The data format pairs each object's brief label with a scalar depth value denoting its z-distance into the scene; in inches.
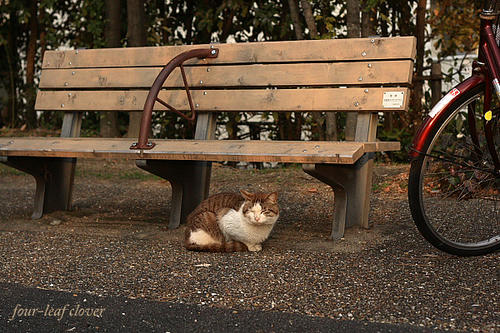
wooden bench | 150.6
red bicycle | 125.5
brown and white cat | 145.2
